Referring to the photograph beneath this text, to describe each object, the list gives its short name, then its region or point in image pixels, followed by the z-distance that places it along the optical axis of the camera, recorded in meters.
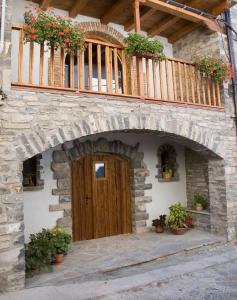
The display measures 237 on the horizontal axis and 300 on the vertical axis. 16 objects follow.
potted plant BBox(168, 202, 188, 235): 6.50
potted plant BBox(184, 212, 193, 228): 6.85
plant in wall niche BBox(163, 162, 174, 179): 7.19
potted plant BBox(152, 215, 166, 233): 6.66
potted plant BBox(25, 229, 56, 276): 4.30
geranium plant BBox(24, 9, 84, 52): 3.99
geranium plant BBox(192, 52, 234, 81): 5.81
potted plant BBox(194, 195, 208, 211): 6.97
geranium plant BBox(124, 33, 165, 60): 4.82
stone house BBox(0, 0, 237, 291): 3.88
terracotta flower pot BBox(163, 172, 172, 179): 7.18
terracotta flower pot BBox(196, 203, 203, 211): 6.96
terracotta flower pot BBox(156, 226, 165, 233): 6.65
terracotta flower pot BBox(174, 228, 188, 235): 6.45
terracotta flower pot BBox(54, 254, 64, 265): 4.75
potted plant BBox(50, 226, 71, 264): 4.77
